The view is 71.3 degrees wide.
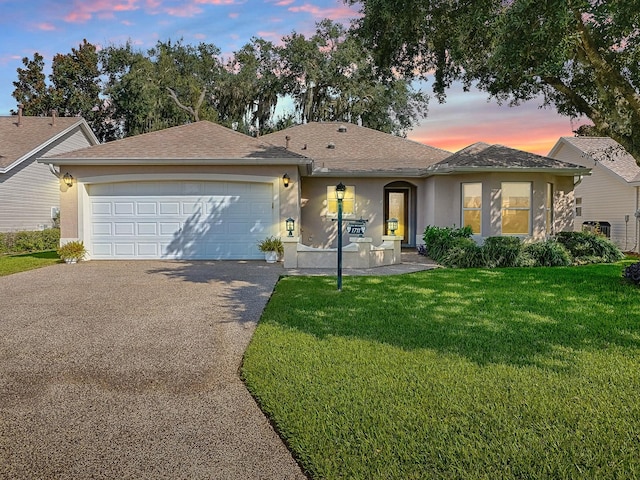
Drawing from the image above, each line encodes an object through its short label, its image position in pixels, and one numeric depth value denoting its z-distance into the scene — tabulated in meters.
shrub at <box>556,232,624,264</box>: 12.41
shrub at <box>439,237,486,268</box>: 11.38
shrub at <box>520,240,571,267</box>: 11.73
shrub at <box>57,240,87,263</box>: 12.09
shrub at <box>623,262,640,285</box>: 8.19
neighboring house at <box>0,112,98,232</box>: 17.30
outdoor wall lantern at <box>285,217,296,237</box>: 11.65
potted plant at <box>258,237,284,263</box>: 12.16
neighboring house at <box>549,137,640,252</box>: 16.92
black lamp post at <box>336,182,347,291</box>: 8.21
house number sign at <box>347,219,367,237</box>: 9.41
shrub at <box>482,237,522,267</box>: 11.43
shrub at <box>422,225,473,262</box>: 12.45
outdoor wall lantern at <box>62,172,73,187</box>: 12.50
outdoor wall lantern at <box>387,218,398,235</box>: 11.61
